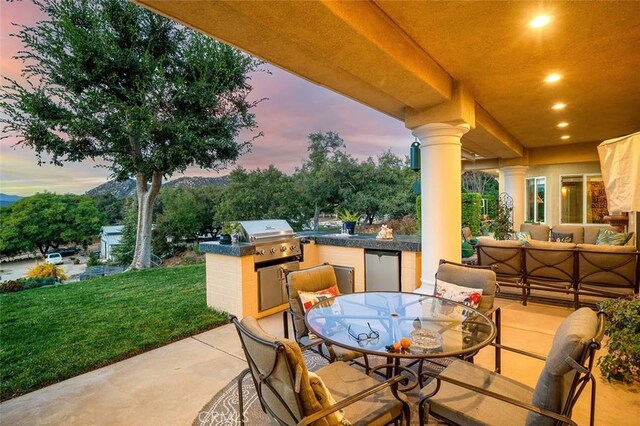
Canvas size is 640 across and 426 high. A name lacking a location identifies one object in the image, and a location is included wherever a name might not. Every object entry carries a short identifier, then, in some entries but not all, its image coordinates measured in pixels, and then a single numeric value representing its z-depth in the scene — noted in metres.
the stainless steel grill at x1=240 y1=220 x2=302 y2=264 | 3.94
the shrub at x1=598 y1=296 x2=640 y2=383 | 2.33
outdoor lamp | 4.41
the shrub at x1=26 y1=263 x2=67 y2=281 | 7.45
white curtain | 2.45
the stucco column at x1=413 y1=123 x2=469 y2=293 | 3.62
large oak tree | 7.65
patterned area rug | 2.02
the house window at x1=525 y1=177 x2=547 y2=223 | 9.88
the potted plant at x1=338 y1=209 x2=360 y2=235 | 4.88
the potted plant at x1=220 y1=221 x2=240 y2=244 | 4.00
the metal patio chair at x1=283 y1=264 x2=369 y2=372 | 2.12
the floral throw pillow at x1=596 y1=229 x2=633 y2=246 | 4.64
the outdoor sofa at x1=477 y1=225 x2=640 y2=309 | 3.60
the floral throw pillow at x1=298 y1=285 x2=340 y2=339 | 2.47
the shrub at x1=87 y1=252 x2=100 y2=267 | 12.87
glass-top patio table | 1.78
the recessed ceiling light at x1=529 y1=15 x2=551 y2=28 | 2.21
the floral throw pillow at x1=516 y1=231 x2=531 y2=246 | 4.24
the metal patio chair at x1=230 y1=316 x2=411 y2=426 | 1.18
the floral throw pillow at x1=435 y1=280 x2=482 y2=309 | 2.51
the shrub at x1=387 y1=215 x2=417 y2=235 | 8.14
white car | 14.89
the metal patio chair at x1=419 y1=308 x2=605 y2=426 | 1.20
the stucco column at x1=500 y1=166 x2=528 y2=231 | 8.70
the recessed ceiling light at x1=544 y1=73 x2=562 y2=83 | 3.35
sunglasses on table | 1.95
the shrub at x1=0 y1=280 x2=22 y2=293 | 6.00
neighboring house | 16.44
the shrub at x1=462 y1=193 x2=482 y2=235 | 7.24
